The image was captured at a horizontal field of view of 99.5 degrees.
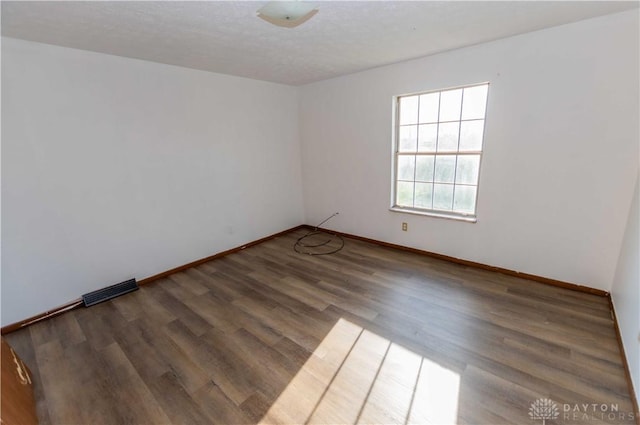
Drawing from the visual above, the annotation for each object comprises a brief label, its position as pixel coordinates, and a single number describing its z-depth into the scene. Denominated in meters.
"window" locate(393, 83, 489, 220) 3.02
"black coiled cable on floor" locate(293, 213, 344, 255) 3.93
